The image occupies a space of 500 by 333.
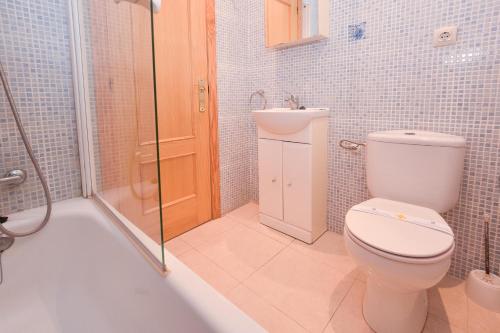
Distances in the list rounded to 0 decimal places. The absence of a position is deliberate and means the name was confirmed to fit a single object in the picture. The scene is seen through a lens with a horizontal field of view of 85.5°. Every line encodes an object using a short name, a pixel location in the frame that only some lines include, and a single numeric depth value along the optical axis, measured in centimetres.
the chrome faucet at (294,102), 198
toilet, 94
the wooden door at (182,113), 174
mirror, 170
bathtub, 80
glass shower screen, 82
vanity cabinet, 174
